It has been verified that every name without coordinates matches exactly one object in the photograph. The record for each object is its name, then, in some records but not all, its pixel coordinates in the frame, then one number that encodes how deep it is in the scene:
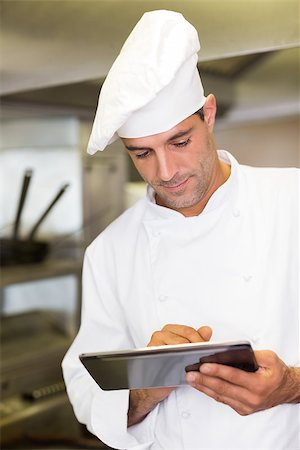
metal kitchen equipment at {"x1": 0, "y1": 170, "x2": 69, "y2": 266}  2.01
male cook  0.93
